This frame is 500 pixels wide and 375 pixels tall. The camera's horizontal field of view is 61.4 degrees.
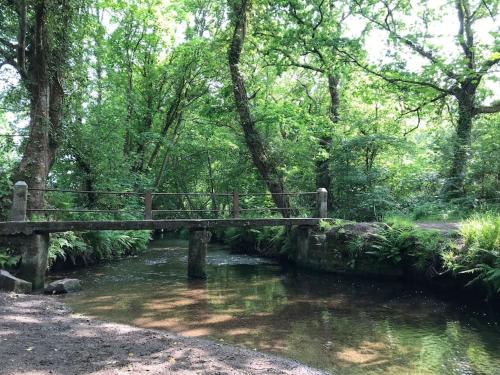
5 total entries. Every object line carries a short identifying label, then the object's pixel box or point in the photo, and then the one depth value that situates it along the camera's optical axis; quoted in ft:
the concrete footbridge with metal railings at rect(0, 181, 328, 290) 33.63
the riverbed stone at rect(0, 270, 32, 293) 29.58
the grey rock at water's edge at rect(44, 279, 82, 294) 32.73
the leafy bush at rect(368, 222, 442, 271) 34.37
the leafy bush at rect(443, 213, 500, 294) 27.94
